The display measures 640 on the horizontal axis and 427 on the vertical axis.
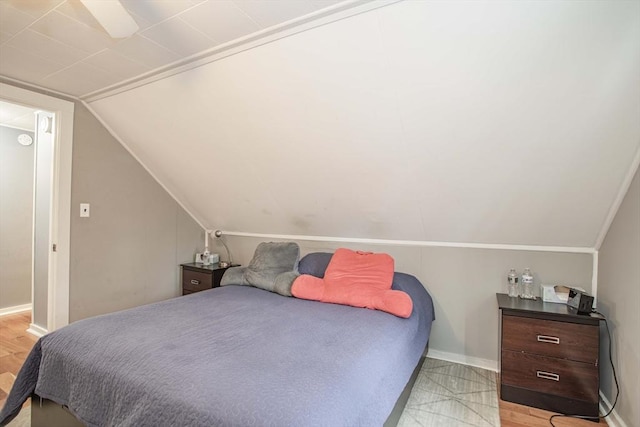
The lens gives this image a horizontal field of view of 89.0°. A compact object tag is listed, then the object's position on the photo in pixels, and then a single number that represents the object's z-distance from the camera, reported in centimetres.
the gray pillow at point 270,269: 262
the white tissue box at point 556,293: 227
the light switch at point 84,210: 288
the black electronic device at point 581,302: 203
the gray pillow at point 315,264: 275
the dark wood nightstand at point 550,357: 196
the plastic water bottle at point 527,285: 237
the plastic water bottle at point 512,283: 244
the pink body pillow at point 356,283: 217
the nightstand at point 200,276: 339
